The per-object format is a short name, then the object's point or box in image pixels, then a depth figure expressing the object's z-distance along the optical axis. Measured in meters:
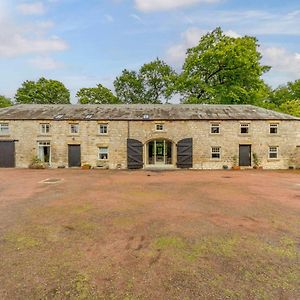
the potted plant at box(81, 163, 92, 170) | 23.97
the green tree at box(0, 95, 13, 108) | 51.41
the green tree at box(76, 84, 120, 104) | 45.84
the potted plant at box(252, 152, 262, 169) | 24.50
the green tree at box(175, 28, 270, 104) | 31.97
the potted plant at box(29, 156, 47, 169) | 23.98
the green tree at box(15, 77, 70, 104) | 46.41
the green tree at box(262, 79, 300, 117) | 48.12
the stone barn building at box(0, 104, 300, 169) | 24.58
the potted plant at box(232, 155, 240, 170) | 24.58
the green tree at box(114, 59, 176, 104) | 47.84
